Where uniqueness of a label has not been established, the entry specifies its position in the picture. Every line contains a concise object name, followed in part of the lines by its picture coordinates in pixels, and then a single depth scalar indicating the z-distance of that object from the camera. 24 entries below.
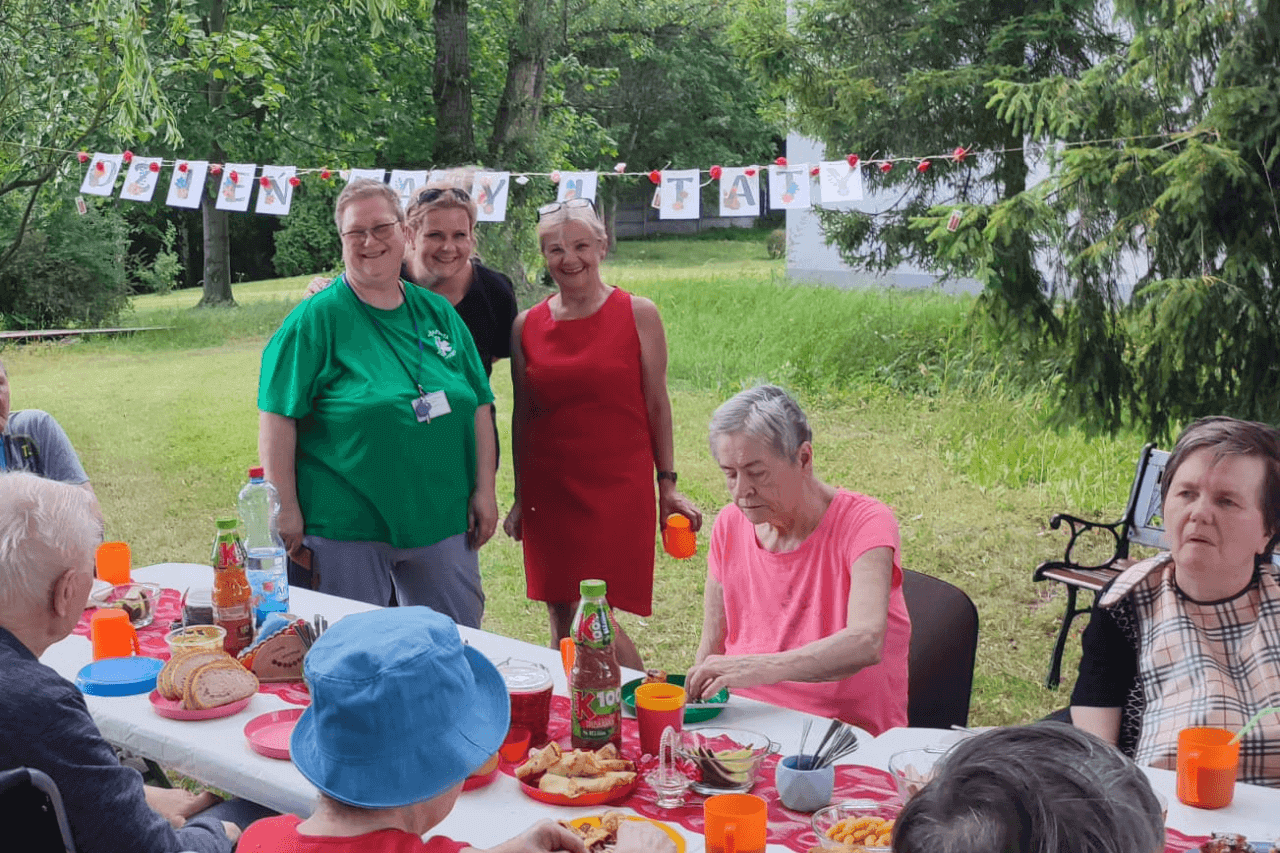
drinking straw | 1.84
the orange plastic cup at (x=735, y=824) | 1.68
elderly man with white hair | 1.73
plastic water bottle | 2.76
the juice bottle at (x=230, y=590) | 2.60
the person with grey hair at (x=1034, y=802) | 0.88
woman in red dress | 3.52
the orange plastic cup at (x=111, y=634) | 2.51
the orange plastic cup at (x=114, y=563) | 3.07
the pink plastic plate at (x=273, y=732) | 2.08
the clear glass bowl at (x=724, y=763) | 1.92
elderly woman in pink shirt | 2.36
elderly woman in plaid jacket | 2.16
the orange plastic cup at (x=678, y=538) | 3.52
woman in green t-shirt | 3.10
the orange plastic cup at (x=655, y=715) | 2.04
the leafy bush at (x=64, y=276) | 14.69
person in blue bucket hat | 1.39
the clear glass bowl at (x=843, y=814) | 1.73
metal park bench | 4.65
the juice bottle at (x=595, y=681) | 2.05
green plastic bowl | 2.21
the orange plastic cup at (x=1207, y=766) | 1.82
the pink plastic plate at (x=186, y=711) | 2.25
